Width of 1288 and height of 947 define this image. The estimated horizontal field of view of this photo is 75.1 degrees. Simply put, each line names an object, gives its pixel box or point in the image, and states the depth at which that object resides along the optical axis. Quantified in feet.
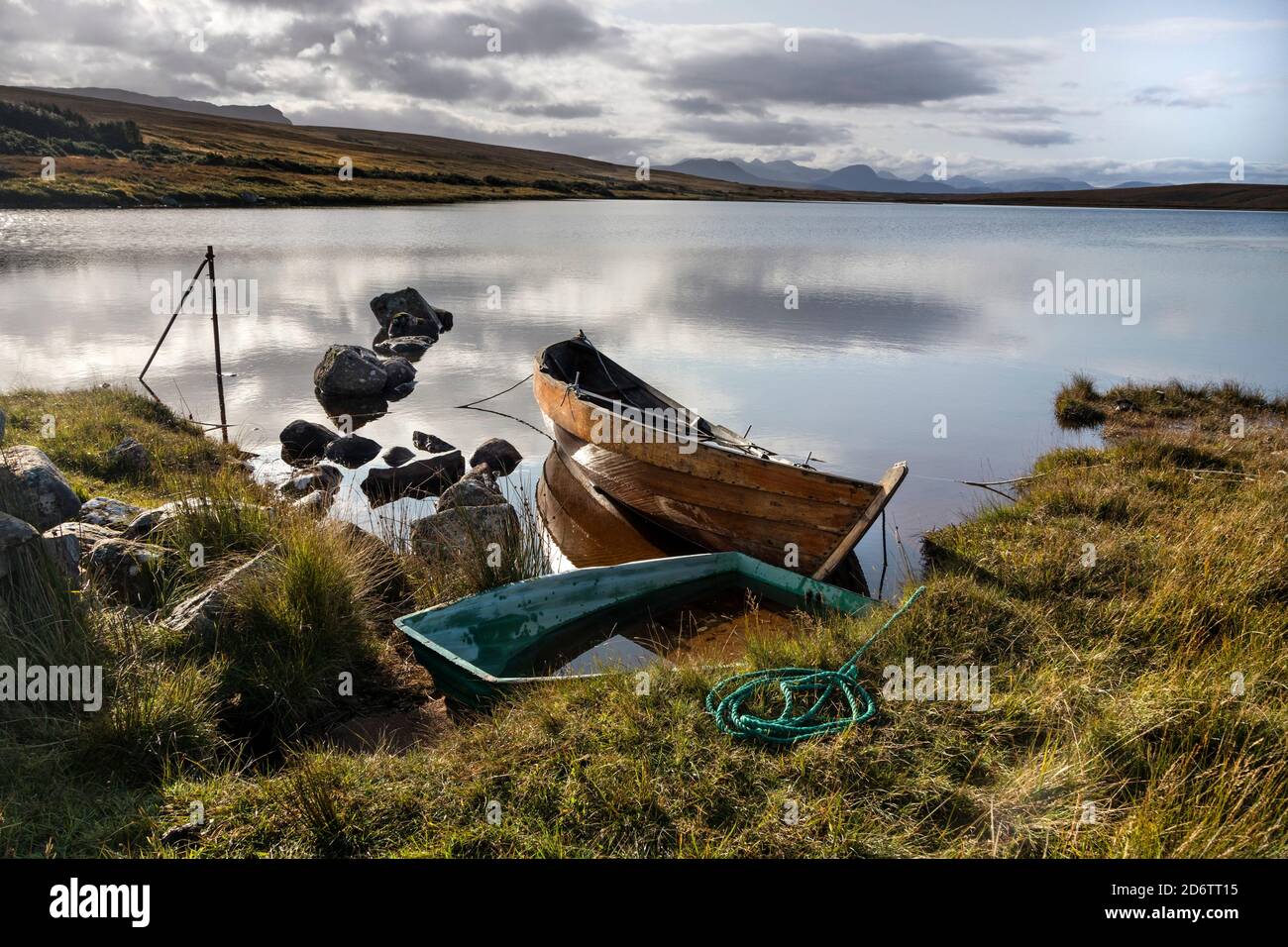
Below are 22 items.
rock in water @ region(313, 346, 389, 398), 61.11
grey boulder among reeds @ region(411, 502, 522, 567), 25.85
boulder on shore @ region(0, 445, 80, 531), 22.36
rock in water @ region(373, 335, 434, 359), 77.05
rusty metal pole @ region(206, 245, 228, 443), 44.87
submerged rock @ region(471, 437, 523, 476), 44.73
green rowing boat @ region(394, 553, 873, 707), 20.66
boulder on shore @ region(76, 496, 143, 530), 25.71
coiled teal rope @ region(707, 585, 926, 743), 15.28
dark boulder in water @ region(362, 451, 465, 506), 39.93
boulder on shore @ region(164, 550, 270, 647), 19.26
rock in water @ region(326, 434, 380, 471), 45.52
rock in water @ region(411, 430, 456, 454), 47.78
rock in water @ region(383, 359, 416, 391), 64.28
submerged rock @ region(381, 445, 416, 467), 45.29
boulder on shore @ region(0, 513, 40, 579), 17.56
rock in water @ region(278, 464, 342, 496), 37.63
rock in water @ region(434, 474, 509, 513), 33.35
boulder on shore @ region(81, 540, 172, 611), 21.39
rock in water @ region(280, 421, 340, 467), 46.34
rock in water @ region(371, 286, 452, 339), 84.99
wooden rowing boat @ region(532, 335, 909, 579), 27.86
